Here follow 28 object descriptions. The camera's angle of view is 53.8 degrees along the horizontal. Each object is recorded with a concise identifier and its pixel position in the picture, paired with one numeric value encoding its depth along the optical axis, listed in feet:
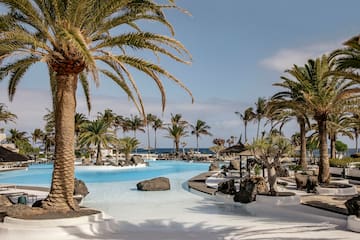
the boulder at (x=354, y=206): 31.73
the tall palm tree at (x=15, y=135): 239.40
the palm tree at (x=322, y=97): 58.18
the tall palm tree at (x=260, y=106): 214.48
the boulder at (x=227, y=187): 53.48
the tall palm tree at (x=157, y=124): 259.37
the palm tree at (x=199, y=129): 252.42
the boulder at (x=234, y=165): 104.06
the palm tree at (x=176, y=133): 224.53
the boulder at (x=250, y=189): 48.03
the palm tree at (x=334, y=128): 100.08
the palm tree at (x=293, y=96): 61.72
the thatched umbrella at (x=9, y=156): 45.25
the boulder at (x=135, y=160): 149.94
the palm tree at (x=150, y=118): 255.29
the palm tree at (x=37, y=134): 265.52
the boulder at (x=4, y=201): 42.18
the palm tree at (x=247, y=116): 232.53
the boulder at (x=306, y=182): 55.54
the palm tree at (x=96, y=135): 155.53
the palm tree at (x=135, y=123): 244.22
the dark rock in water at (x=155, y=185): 67.51
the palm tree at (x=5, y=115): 128.36
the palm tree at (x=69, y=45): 34.27
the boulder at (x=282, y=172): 82.69
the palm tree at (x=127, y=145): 156.93
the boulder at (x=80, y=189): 58.44
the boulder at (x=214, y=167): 110.68
